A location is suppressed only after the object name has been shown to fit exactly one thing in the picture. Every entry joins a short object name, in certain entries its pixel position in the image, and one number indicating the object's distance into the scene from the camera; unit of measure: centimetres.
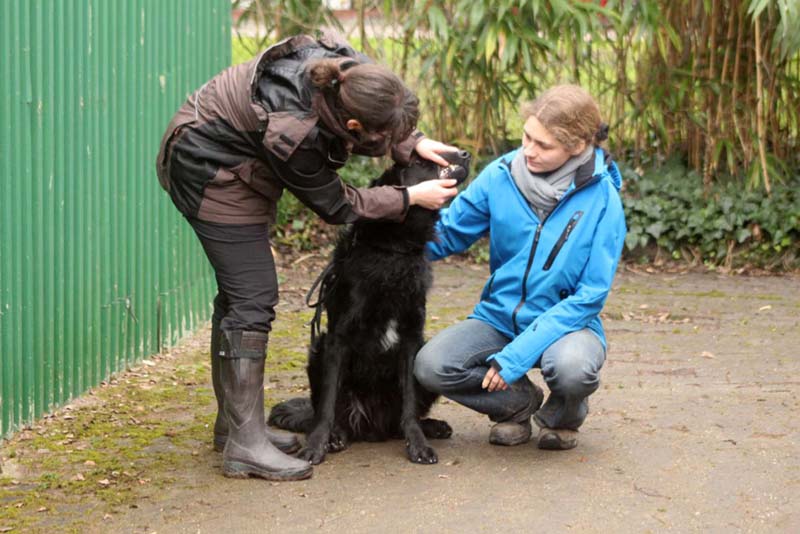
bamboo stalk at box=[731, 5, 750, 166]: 1637
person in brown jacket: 722
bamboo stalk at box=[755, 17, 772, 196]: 1588
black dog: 815
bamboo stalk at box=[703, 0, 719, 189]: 1676
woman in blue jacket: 812
